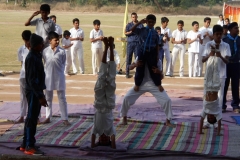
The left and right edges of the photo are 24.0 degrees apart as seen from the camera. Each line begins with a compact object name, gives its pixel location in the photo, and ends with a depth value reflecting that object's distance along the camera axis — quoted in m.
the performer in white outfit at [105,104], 7.79
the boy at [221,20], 20.61
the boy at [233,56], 10.86
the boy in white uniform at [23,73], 9.47
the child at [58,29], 16.02
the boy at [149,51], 9.36
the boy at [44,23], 10.12
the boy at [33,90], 7.58
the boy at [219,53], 9.31
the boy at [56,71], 9.66
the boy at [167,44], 16.53
